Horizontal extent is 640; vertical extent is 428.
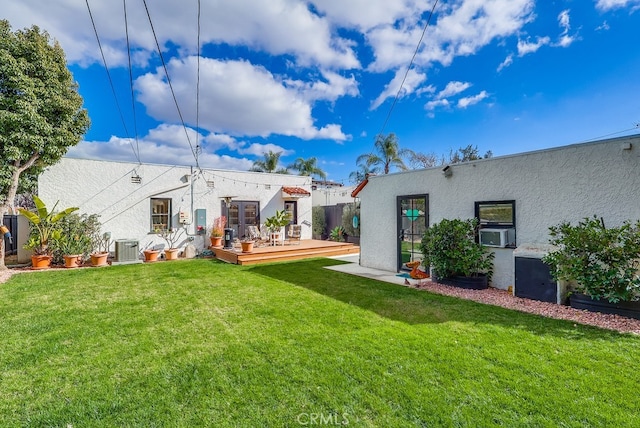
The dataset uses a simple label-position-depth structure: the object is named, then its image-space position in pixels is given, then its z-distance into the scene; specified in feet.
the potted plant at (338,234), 57.31
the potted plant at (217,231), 46.32
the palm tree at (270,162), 87.25
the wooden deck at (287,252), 38.86
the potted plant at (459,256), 23.65
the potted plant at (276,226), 46.70
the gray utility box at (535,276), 19.43
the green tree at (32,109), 29.96
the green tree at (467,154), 75.86
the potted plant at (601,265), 16.30
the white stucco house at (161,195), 37.96
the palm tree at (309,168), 88.89
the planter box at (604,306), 16.25
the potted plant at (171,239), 41.93
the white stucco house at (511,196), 18.37
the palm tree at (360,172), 73.61
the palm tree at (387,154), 70.69
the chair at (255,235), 48.85
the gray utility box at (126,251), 37.88
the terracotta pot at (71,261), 34.73
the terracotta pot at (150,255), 40.01
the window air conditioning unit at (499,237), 22.97
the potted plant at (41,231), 33.55
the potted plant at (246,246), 40.19
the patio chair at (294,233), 51.44
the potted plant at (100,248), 36.42
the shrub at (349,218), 55.36
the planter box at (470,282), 23.52
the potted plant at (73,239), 34.99
